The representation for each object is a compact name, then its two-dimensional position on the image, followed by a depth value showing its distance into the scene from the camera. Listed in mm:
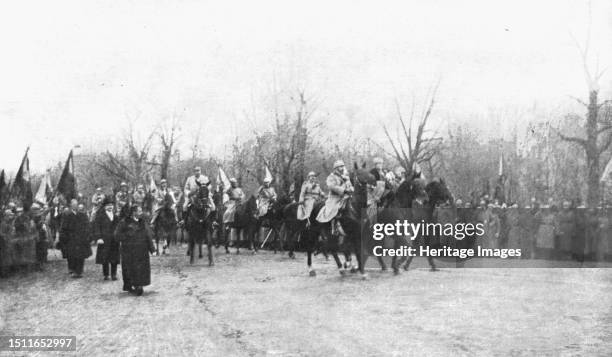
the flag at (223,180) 24181
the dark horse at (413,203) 13641
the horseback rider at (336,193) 13562
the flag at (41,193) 20331
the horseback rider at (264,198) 21477
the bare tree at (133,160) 29531
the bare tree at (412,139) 21141
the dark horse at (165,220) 20172
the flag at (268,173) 23234
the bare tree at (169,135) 18845
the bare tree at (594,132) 15269
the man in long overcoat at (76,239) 15305
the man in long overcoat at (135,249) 12297
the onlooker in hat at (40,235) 17788
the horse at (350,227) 13297
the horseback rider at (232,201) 22484
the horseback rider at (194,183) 17372
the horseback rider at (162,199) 20188
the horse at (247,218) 21859
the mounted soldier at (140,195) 18602
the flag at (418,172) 13725
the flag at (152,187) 21016
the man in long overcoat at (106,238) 14641
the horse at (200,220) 17031
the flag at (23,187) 15258
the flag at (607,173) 15172
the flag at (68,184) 20447
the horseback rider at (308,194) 16172
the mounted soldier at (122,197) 17069
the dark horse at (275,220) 20969
